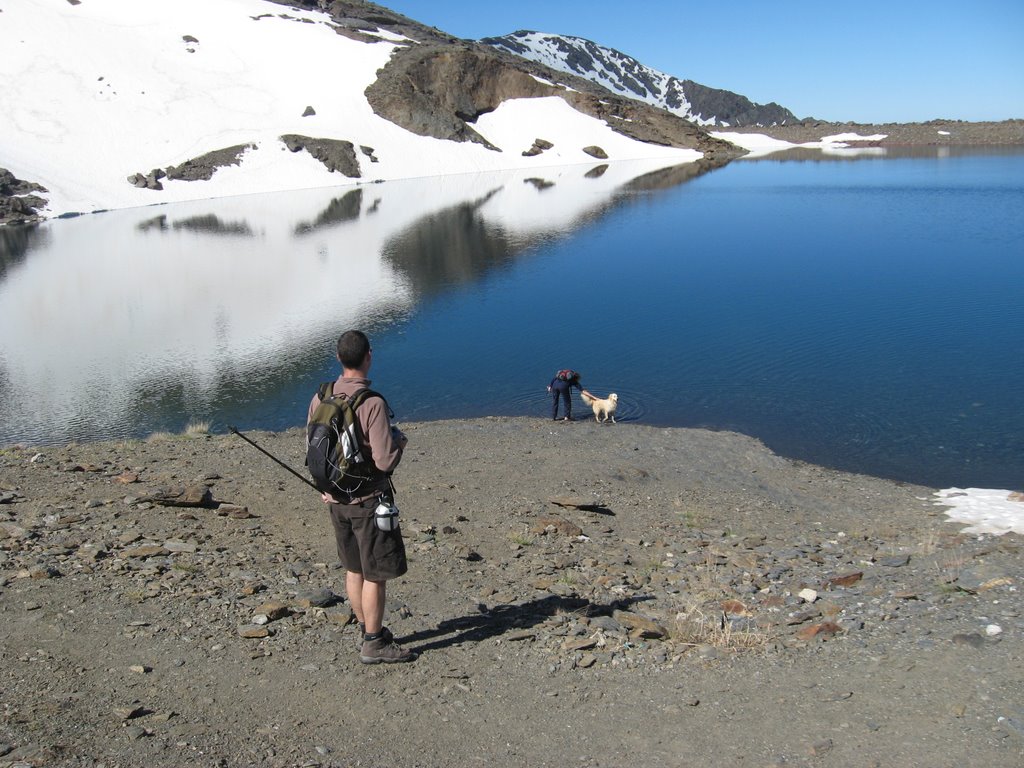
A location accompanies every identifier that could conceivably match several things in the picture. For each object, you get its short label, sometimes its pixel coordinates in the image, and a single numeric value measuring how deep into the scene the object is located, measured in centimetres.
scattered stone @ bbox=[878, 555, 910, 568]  914
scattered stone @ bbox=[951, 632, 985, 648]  677
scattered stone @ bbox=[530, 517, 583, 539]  980
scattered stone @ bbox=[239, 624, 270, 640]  657
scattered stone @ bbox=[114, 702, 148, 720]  516
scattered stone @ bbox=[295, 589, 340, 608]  720
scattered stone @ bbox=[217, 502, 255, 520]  948
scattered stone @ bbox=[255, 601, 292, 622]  689
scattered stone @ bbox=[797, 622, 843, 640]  709
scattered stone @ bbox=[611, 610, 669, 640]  697
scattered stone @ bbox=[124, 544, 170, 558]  796
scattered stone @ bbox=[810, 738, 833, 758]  521
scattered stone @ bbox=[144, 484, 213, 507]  960
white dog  1762
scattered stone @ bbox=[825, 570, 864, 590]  845
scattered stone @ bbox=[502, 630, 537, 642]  692
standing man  589
